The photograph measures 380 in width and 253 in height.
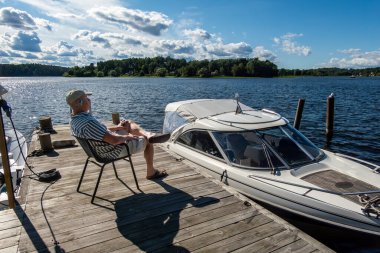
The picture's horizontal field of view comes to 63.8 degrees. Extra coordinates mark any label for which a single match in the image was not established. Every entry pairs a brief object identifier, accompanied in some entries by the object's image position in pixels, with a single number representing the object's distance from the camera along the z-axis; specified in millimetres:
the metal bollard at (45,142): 8188
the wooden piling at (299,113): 16609
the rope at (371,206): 4948
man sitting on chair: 4746
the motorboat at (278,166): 5273
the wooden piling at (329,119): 16659
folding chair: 4801
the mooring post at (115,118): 12172
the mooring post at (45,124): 11188
